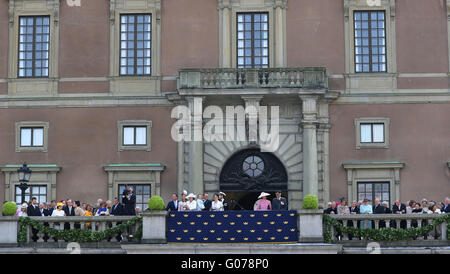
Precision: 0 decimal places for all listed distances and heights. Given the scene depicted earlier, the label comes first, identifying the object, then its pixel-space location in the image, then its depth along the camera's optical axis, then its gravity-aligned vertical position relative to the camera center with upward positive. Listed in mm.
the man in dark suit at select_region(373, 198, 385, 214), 35497 -683
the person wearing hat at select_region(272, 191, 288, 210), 37031 -536
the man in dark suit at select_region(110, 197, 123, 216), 35719 -714
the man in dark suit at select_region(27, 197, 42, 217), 35531 -709
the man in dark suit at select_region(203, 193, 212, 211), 36997 -555
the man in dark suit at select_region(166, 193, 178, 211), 36156 -592
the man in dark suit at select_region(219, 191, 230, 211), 38438 -531
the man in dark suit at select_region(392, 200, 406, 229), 36469 -676
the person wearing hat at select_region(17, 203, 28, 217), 35594 -709
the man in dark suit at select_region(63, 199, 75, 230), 36688 -701
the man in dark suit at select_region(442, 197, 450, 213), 35156 -614
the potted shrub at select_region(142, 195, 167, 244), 34031 -1220
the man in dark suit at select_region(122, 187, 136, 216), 35469 -511
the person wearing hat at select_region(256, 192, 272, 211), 36688 -550
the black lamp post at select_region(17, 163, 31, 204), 40312 +478
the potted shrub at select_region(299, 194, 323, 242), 33938 -1126
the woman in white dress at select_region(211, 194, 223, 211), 36697 -567
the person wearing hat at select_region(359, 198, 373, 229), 36094 -667
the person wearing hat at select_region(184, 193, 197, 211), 36041 -528
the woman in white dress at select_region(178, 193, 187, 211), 36372 -526
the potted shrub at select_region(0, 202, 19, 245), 34375 -1327
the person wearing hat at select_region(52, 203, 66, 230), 36119 -792
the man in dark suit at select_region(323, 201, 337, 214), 36334 -700
